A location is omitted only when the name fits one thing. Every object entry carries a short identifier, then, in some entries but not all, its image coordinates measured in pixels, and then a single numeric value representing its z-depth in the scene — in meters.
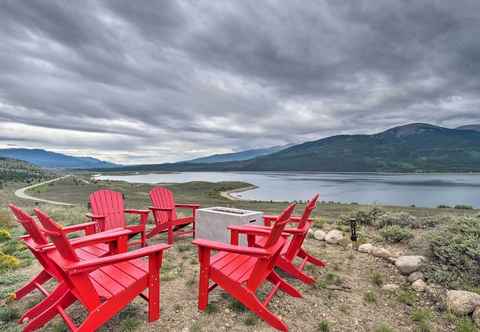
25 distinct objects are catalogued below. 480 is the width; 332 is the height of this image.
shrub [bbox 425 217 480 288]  3.02
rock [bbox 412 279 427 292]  2.99
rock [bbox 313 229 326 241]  5.10
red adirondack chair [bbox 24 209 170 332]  1.85
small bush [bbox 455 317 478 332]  2.22
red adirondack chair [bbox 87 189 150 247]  4.14
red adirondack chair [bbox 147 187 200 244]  4.76
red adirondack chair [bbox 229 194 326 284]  2.96
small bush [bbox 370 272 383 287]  3.22
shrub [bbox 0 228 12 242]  5.16
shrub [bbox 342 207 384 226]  6.33
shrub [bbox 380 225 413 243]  4.52
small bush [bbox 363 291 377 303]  2.80
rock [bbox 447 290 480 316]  2.47
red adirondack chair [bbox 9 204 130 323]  2.14
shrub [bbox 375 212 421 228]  5.80
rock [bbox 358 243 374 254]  4.24
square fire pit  4.29
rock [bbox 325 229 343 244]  4.85
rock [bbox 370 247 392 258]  3.96
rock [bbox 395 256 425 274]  3.35
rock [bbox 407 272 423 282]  3.17
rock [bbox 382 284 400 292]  3.05
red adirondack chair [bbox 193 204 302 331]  2.23
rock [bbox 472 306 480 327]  2.32
